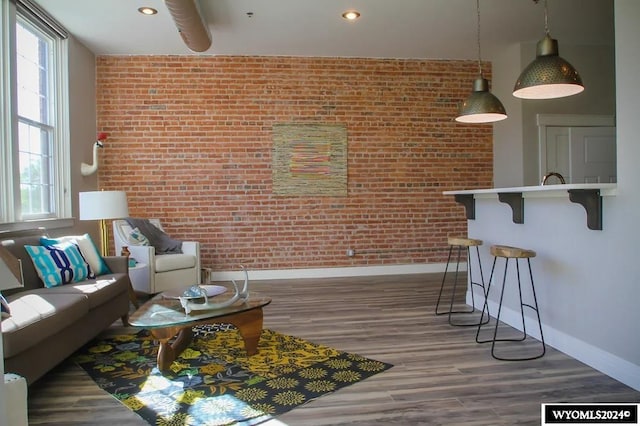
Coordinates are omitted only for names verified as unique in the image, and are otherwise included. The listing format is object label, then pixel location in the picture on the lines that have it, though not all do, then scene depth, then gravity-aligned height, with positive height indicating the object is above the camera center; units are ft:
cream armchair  15.39 -1.92
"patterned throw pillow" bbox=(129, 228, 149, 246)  16.02 -0.98
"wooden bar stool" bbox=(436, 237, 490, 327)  12.67 -2.92
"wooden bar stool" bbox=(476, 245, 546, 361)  9.96 -2.46
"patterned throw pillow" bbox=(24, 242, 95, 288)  10.80 -1.27
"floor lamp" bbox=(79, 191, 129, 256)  14.02 +0.19
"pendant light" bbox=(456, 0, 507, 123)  12.84 +2.88
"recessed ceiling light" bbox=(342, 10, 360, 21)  15.29 +6.55
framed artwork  19.92 +2.15
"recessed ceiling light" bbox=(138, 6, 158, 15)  14.67 +6.52
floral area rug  7.59 -3.30
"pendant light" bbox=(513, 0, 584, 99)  10.01 +2.94
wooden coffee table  8.70 -2.17
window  12.79 +3.07
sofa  7.48 -1.98
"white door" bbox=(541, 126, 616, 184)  19.20 +2.10
